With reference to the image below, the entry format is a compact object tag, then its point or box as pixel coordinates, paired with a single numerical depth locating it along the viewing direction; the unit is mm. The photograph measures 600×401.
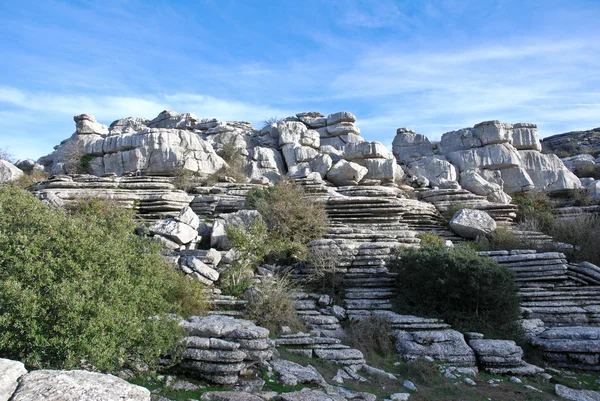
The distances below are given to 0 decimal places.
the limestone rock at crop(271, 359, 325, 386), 7764
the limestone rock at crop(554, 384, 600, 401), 8461
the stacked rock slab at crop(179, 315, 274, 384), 7438
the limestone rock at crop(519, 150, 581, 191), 27906
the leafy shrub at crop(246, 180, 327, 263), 15766
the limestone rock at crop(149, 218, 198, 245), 16141
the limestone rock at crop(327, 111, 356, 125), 36031
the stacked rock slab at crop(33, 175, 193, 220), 21328
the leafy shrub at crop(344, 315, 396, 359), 10305
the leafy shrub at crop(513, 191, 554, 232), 22469
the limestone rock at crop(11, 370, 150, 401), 4340
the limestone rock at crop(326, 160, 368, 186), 28062
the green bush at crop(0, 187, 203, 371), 5672
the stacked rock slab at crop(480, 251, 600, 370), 10352
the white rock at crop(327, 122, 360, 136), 35531
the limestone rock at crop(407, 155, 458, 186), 29125
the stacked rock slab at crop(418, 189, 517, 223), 22938
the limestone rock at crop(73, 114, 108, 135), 31469
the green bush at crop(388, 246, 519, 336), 11758
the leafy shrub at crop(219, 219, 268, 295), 12922
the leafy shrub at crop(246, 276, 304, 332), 11023
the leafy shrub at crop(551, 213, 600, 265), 16641
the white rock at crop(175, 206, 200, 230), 17047
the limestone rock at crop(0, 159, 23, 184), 26844
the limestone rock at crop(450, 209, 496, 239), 19797
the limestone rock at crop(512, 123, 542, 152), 30531
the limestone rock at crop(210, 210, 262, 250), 16859
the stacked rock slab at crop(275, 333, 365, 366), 9383
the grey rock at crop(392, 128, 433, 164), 34344
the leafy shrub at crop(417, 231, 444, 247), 16380
